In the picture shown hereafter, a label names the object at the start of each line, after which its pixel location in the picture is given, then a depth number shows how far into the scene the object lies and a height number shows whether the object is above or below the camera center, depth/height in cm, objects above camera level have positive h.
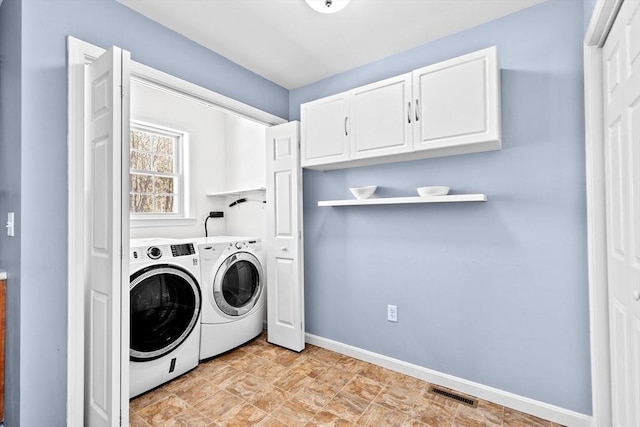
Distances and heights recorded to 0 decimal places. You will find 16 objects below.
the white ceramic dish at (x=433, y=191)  207 +17
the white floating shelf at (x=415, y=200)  193 +11
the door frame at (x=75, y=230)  162 -6
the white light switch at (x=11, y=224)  160 -3
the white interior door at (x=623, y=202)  114 +5
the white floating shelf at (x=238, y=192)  327 +29
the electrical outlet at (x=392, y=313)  244 -77
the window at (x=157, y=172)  321 +50
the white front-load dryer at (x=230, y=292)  257 -69
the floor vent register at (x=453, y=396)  200 -122
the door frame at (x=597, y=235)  159 -11
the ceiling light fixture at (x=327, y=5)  174 +121
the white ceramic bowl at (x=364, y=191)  240 +20
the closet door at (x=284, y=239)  280 -21
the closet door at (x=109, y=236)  142 -9
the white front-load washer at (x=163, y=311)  208 -69
